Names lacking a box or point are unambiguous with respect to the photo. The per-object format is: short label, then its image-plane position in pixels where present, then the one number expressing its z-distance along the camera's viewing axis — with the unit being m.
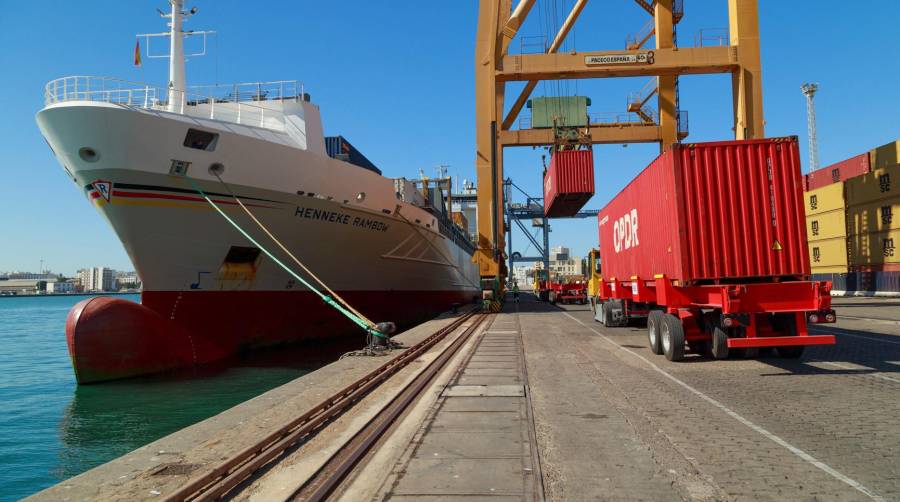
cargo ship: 12.35
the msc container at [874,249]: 33.97
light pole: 66.69
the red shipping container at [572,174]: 24.06
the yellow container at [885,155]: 33.59
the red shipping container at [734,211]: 9.42
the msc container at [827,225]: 39.06
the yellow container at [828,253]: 39.12
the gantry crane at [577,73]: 21.84
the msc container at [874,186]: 33.62
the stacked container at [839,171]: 37.88
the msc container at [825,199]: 39.31
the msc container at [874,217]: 33.66
